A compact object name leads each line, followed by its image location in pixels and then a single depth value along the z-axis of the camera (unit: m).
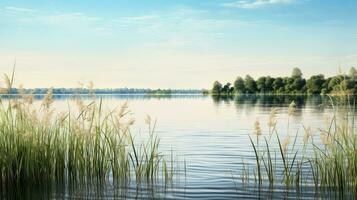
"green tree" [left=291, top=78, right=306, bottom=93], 146.50
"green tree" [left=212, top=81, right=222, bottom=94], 178.95
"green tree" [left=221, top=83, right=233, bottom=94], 176.62
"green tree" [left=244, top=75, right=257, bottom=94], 163.75
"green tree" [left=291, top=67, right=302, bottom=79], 151.77
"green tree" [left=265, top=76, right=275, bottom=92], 157.00
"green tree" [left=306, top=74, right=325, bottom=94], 140.82
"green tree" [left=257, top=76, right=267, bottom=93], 158.12
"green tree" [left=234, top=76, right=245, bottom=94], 168.74
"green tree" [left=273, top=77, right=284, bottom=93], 152.75
